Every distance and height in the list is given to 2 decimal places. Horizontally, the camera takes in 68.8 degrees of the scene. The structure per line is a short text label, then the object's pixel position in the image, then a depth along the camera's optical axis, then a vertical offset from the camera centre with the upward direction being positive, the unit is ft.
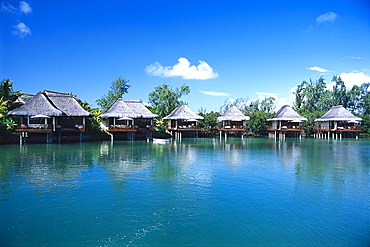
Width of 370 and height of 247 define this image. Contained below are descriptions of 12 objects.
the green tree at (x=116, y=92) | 158.51 +20.29
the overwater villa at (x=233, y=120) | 128.06 +2.70
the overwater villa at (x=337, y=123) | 134.00 +1.09
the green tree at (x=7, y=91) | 89.81 +12.17
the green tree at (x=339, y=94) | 178.81 +20.84
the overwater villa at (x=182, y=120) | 121.19 +2.60
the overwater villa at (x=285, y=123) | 132.98 +1.24
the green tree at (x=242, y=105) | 183.62 +14.17
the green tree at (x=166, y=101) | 145.07 +13.69
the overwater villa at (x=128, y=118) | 102.83 +3.21
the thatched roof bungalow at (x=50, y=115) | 84.28 +3.86
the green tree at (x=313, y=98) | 180.70 +19.03
